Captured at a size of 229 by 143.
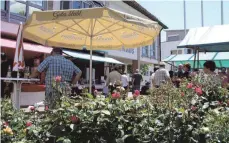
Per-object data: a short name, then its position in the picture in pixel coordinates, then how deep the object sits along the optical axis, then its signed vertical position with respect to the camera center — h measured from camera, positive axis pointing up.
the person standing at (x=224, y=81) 4.22 -0.04
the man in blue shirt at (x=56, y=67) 4.86 +0.18
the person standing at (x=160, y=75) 8.05 +0.10
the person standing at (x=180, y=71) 9.08 +0.22
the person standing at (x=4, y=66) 7.91 +0.34
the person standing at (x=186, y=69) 8.22 +0.25
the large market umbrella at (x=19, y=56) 4.96 +0.35
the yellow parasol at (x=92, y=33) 6.32 +0.91
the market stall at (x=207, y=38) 6.49 +0.84
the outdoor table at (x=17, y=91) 4.22 -0.16
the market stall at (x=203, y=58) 12.20 +0.82
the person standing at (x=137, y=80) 12.79 -0.04
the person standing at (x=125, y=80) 12.36 -0.03
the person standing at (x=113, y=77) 9.88 +0.06
